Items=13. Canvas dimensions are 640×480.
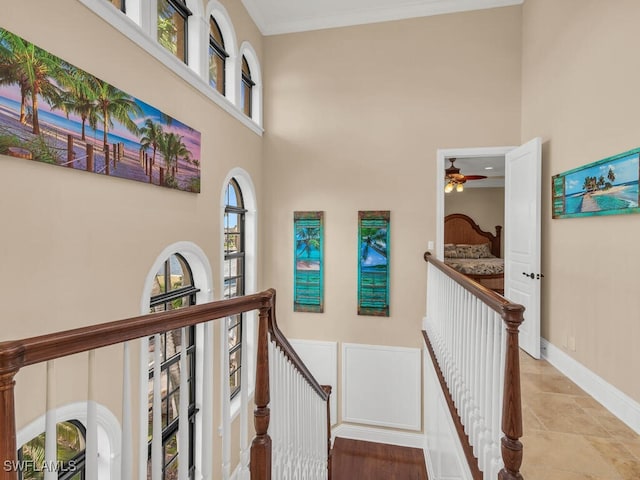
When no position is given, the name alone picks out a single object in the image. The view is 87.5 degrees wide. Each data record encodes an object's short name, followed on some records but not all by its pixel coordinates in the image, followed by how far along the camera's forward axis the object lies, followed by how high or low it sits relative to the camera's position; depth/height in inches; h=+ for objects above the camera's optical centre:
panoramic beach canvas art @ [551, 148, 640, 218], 83.3 +14.7
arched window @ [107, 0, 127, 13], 90.6 +64.0
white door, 126.4 +1.2
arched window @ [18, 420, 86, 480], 68.0 -48.1
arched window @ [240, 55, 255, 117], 168.4 +76.5
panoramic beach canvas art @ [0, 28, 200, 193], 61.5 +26.3
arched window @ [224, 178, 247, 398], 156.3 -9.7
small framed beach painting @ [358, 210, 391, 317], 170.2 -12.4
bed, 260.4 -12.3
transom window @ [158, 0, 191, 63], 108.7 +72.1
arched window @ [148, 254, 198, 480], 110.7 -42.4
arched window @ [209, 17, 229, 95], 138.1 +77.3
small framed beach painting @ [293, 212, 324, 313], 177.2 -13.1
